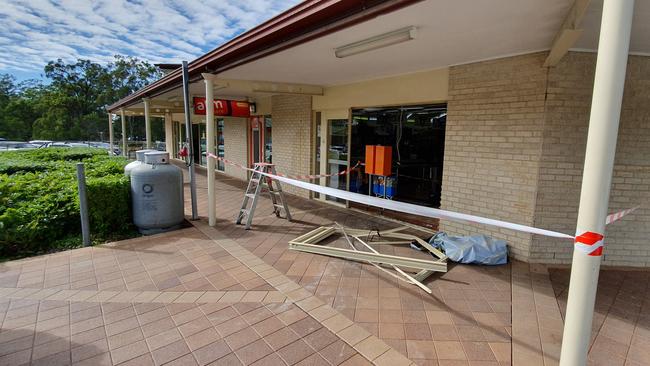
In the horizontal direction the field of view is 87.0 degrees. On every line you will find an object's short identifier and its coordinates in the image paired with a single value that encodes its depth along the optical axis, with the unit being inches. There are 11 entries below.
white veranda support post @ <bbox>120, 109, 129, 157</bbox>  629.1
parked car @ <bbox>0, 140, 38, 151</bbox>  1073.6
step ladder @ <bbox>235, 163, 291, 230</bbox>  215.4
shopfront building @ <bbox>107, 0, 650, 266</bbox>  128.0
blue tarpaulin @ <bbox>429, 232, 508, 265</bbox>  161.8
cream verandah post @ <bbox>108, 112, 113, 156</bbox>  719.7
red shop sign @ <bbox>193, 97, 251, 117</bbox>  286.7
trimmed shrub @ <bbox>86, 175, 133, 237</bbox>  197.6
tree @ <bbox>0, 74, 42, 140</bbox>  1670.8
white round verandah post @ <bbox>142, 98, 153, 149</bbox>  406.9
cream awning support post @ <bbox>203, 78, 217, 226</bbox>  213.8
